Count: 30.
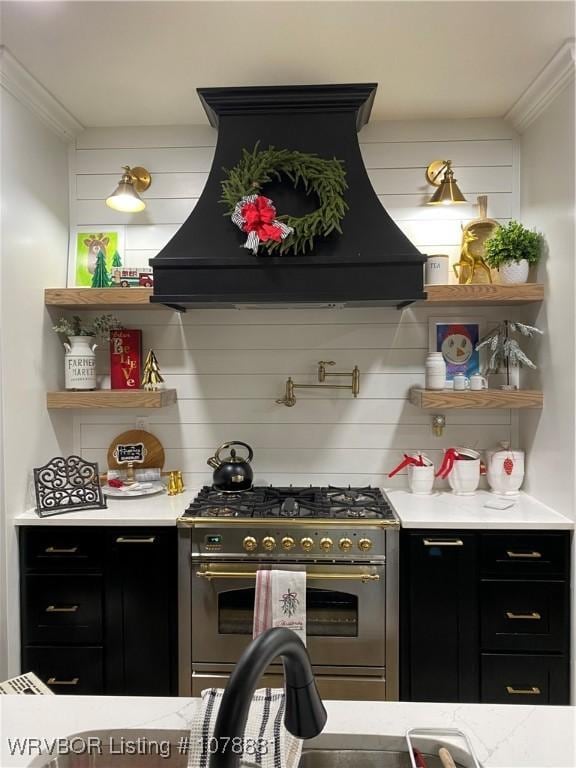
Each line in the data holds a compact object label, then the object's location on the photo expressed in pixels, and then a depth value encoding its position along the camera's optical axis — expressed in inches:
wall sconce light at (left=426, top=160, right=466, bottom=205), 94.7
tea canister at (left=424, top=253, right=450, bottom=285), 96.1
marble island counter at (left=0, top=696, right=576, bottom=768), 33.8
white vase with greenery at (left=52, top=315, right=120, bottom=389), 98.5
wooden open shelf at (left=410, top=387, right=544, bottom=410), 91.6
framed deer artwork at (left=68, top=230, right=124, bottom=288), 105.8
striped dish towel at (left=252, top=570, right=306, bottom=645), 80.0
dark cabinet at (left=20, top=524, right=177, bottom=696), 84.9
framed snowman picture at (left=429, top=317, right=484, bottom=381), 103.3
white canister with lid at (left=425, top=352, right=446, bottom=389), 97.0
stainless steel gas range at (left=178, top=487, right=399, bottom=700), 83.0
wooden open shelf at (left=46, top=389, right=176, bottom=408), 95.5
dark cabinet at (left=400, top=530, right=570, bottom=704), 81.7
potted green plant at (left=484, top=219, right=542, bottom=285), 91.4
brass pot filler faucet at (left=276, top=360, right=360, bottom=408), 103.0
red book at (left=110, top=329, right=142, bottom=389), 104.1
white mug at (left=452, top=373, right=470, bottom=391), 97.7
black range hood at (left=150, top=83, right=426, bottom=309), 83.7
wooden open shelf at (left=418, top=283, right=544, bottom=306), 91.1
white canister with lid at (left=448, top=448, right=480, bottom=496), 97.6
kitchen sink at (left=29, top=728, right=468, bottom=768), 33.6
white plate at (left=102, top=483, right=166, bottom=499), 96.5
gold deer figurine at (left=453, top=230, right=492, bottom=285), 98.8
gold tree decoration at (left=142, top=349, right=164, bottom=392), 100.2
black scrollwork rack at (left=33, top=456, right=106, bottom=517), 88.4
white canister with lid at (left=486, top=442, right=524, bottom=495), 96.9
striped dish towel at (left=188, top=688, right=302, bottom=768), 33.0
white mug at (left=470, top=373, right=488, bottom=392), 97.7
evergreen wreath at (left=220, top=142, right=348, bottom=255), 81.8
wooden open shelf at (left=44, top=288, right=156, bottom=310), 94.6
